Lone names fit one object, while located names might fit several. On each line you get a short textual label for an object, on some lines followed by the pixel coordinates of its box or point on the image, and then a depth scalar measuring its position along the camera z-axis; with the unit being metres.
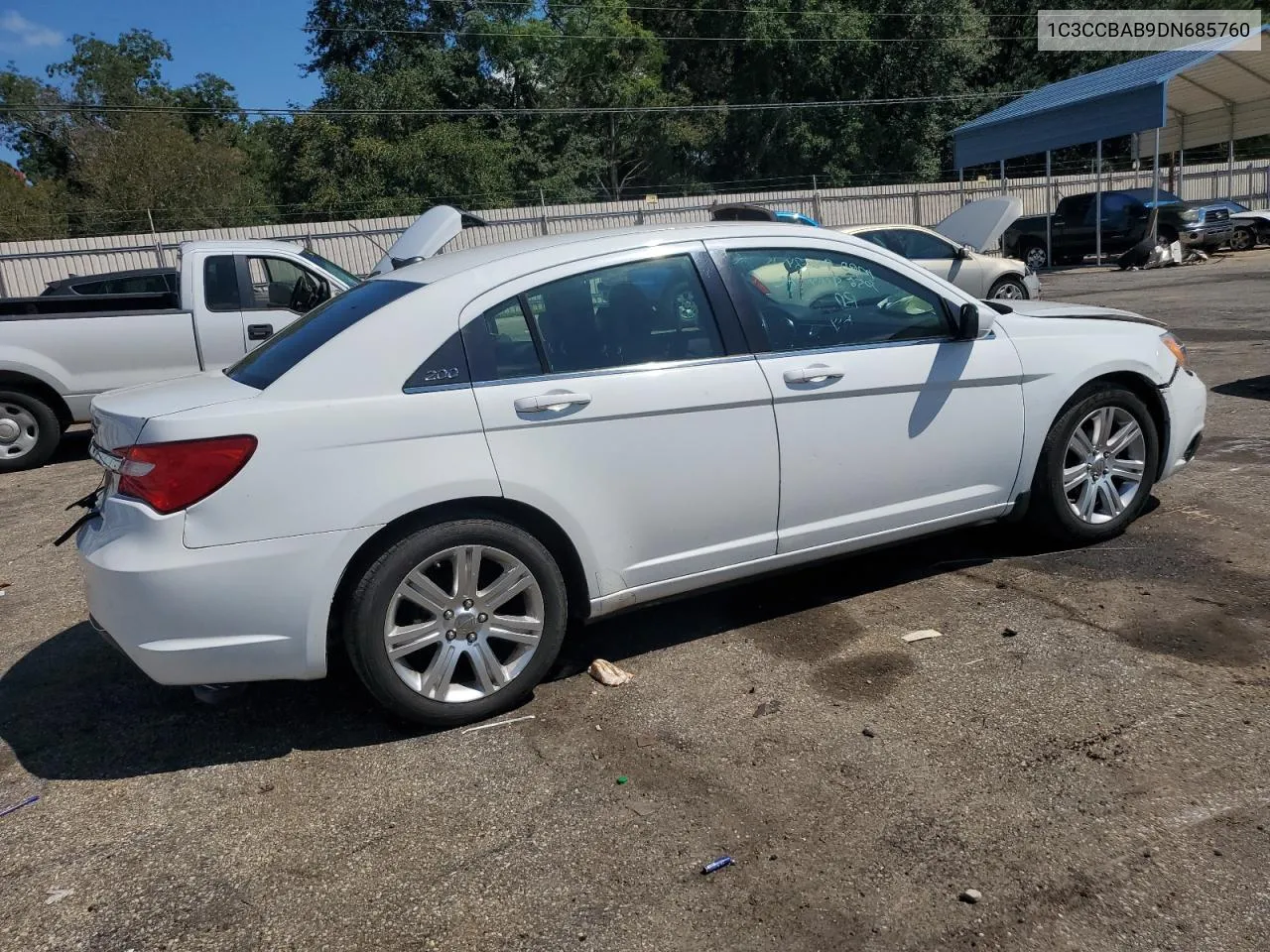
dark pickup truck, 23.03
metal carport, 22.42
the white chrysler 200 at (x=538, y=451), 3.30
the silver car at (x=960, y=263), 14.09
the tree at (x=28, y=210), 32.97
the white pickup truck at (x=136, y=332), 8.72
